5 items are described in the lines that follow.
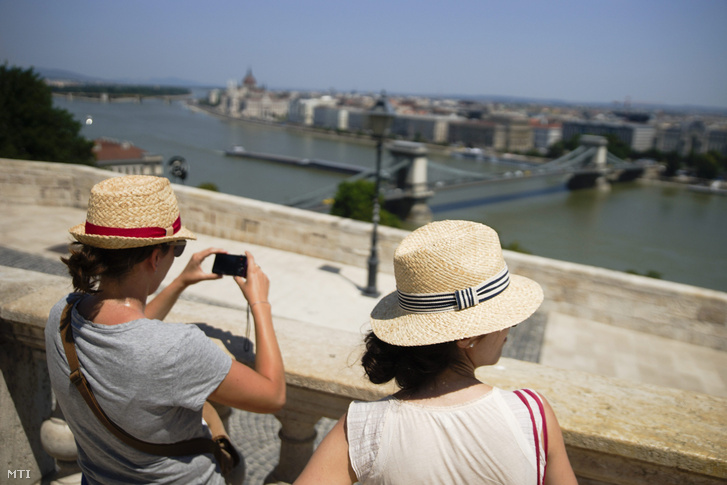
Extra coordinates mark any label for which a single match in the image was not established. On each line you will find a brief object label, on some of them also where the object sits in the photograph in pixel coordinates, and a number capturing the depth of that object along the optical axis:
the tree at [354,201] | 26.85
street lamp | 6.03
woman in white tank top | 0.71
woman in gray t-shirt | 0.85
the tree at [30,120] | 15.26
